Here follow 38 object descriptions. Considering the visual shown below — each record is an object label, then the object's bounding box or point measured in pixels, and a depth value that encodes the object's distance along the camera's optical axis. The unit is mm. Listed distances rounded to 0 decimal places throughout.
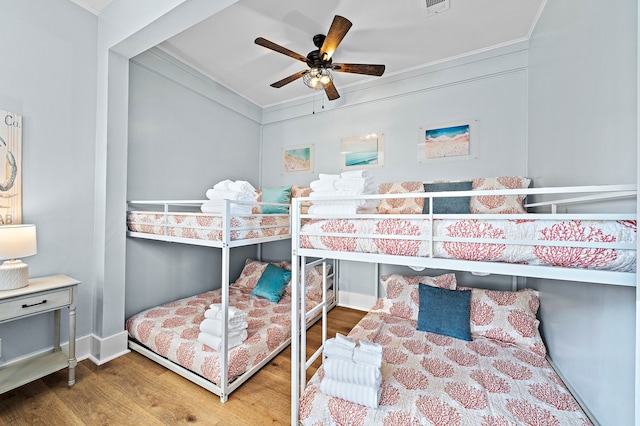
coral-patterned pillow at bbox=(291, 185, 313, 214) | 3043
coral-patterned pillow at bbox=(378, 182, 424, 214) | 2502
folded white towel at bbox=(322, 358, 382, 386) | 1290
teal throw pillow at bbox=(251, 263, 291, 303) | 2842
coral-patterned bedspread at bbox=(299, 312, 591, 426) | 1232
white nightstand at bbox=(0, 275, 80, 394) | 1568
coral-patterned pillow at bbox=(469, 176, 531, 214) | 2133
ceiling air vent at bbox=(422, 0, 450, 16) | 1955
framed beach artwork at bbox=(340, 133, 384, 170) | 3062
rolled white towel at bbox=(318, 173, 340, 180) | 1644
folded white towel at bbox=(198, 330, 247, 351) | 1863
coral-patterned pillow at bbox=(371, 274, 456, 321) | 2330
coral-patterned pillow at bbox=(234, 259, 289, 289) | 3178
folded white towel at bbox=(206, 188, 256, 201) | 1924
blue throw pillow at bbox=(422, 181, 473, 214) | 2209
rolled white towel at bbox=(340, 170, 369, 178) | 1578
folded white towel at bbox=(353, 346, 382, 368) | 1332
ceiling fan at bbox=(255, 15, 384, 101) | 1912
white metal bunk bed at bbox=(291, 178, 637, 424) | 867
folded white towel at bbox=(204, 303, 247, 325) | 1921
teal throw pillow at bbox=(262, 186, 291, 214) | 2980
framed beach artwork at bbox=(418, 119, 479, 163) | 2604
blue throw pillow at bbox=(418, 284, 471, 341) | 2021
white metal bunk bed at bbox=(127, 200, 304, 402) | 1713
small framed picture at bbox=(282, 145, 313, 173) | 3508
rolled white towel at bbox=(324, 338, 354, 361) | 1395
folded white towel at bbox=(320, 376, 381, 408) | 1271
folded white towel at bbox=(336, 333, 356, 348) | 1416
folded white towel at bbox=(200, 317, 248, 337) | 1902
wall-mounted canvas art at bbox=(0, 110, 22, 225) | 1731
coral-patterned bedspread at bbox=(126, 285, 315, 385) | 1840
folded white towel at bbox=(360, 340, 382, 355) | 1363
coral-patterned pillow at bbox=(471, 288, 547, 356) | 1891
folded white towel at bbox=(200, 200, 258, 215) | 1867
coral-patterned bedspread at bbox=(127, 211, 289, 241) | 1817
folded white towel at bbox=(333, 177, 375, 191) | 1545
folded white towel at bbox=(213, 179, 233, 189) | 2047
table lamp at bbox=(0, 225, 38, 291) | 1554
